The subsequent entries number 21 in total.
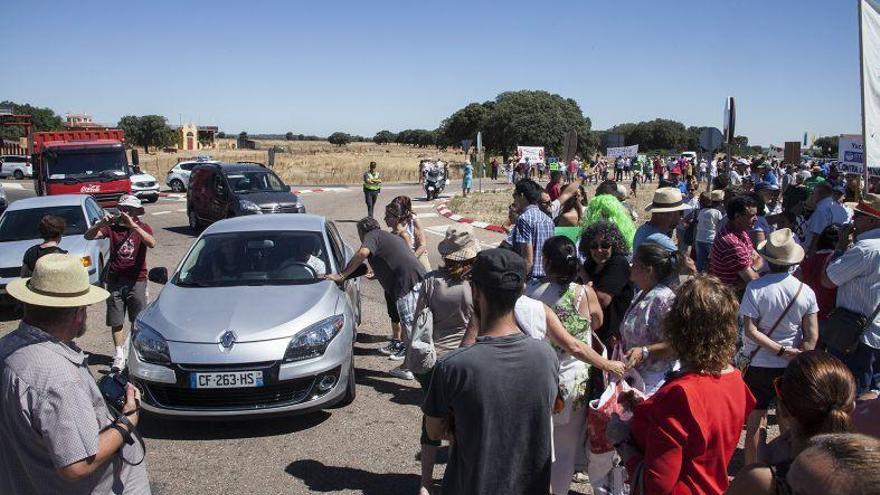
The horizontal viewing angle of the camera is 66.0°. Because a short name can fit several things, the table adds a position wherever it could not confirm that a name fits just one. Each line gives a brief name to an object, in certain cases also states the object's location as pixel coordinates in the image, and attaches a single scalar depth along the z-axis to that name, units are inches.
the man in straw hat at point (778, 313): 169.2
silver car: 203.5
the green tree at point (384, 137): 6156.5
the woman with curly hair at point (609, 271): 189.5
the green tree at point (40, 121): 2738.7
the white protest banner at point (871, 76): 192.1
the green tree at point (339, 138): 5634.8
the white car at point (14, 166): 1699.1
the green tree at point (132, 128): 3553.2
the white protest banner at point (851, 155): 652.1
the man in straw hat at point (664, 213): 233.5
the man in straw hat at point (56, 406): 95.7
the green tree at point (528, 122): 2411.4
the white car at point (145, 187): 1080.8
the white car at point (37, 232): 382.0
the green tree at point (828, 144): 2825.1
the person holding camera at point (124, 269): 271.7
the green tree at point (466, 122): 3144.7
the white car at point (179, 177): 1302.9
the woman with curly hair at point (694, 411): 101.3
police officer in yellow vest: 768.3
